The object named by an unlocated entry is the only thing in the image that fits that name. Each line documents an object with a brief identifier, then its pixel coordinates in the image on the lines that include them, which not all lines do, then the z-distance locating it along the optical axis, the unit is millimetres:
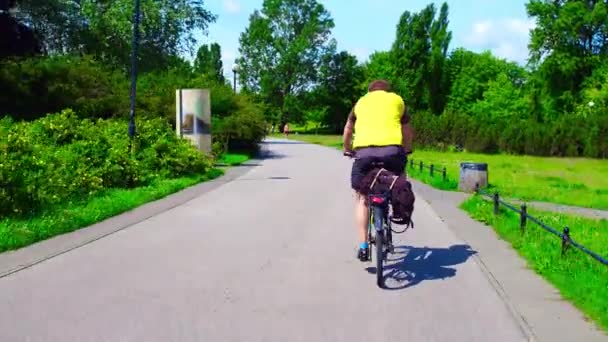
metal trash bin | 18172
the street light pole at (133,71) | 19422
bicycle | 6383
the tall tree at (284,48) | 83188
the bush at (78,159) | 11047
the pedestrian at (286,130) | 81375
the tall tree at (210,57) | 112244
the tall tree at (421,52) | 75938
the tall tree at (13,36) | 29172
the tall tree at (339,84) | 87562
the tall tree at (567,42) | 55969
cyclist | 6699
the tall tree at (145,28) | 48875
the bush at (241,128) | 32891
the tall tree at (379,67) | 81125
